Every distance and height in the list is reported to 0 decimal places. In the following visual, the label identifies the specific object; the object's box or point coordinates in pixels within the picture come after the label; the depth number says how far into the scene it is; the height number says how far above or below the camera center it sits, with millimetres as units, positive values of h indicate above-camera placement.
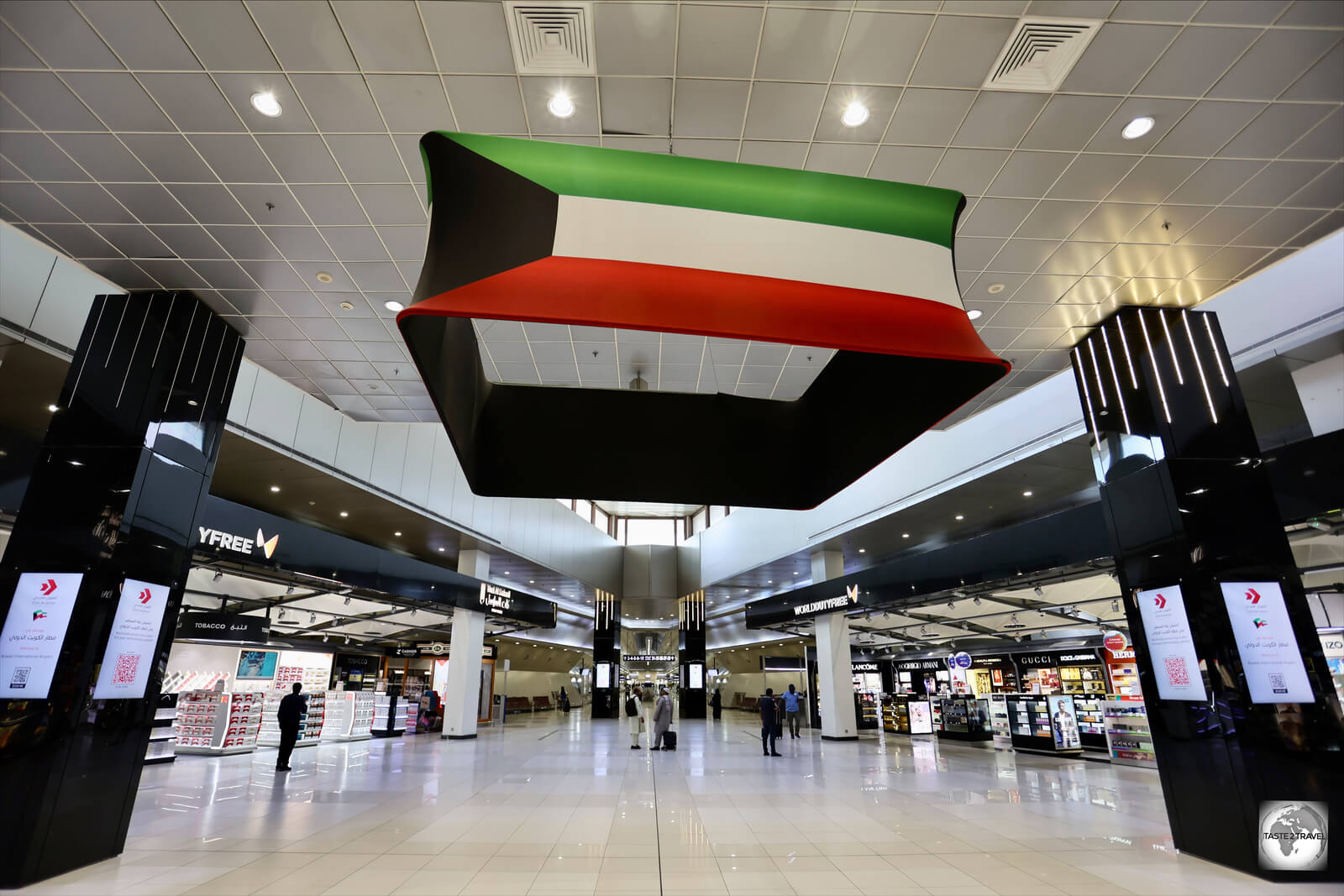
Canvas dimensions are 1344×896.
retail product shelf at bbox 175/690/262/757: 13789 -933
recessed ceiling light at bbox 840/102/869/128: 4555 +3825
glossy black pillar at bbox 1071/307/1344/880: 5441 +1151
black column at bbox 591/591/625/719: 28156 +1103
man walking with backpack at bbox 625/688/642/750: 15688 -1002
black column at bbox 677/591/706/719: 28478 +719
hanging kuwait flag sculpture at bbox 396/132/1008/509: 2941 +1959
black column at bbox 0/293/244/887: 5113 +1264
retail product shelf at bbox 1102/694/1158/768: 12555 -1003
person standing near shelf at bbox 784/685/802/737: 19203 -818
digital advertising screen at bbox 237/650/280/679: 18422 +385
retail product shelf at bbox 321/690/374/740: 17359 -1008
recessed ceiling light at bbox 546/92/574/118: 4531 +3853
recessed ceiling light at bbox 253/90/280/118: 4496 +3834
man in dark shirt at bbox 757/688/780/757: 13844 -807
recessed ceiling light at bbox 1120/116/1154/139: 4633 +3802
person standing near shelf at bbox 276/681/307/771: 11328 -742
